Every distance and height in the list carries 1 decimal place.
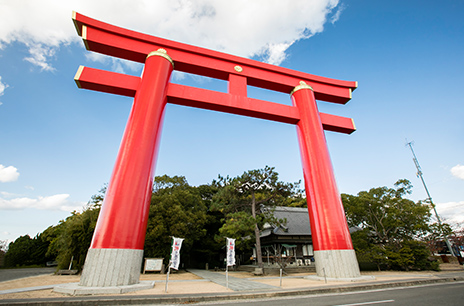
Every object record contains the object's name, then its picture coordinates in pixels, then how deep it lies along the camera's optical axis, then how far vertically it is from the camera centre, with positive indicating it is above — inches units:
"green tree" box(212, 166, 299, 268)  527.8 +151.1
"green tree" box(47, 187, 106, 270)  517.7 +40.2
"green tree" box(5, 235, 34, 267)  985.5 +17.3
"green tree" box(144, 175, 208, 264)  580.4 +100.2
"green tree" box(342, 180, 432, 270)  496.1 +70.8
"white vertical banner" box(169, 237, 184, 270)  240.4 +5.5
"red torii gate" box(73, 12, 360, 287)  233.1 +205.7
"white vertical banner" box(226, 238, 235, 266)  305.6 +8.7
